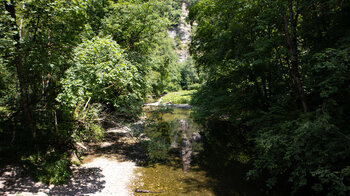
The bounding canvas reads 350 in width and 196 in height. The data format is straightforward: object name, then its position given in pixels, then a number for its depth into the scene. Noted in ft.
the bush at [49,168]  19.42
